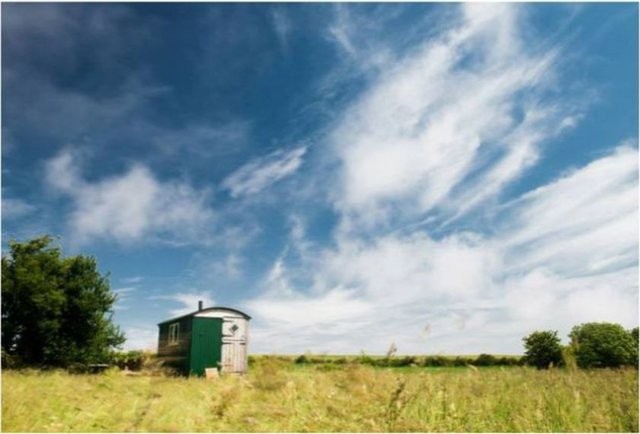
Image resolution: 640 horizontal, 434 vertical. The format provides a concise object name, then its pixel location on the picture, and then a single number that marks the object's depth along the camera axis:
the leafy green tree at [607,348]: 21.03
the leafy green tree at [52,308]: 21.64
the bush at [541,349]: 18.60
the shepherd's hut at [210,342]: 21.91
